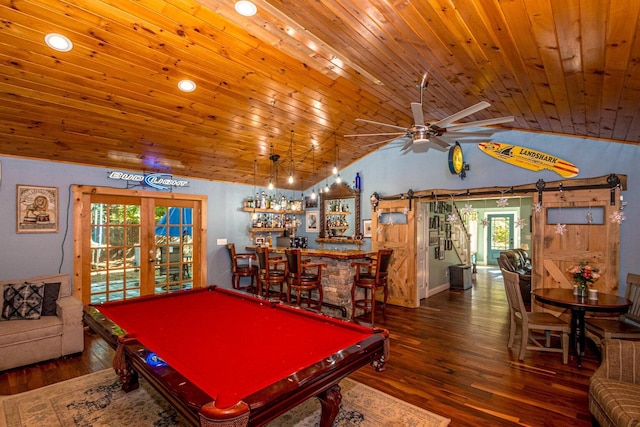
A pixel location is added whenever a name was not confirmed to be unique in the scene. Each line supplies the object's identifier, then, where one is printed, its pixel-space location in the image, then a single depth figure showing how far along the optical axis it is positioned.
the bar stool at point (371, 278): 5.02
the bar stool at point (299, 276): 4.92
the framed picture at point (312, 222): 7.79
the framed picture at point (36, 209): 4.38
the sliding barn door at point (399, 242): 6.14
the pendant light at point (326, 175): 6.95
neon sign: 5.27
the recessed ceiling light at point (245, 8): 2.36
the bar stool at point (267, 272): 5.31
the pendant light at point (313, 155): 5.94
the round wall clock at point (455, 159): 5.18
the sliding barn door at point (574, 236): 4.29
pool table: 1.39
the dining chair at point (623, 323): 3.47
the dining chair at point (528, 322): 3.70
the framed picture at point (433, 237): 7.40
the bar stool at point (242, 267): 6.29
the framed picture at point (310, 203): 7.83
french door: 5.11
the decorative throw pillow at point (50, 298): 3.90
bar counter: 5.30
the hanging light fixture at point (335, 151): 5.63
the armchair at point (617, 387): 1.96
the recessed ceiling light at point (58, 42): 2.70
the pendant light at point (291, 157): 5.60
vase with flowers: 3.81
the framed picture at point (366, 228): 6.85
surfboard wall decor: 4.68
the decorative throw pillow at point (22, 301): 3.70
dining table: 3.42
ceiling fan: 2.99
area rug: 2.59
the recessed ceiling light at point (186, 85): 3.54
